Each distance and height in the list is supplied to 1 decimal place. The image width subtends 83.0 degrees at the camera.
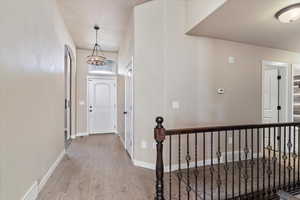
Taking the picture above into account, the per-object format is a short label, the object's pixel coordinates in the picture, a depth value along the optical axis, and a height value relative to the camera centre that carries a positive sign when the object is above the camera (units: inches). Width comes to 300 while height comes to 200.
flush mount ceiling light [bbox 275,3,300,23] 93.3 +46.8
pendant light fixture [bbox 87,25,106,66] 181.5 +41.2
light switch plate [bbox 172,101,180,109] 125.6 -6.4
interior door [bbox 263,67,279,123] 173.2 +1.2
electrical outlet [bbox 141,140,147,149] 129.8 -36.7
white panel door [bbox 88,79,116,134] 252.0 -14.1
